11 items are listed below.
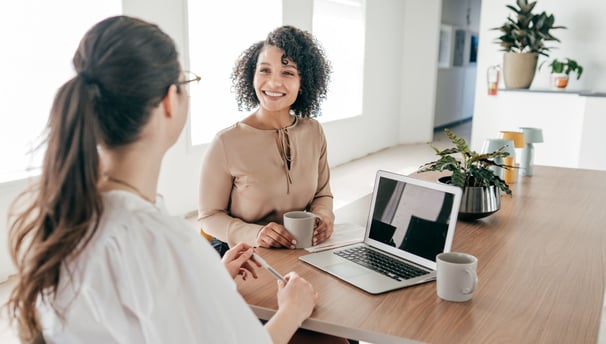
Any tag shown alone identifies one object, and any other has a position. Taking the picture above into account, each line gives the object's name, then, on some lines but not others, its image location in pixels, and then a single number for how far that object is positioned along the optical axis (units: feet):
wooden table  3.45
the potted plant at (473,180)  5.74
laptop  4.25
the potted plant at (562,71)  17.61
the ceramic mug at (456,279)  3.78
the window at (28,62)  9.66
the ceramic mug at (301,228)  4.90
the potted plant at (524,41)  17.46
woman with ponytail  2.50
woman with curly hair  5.76
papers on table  4.99
